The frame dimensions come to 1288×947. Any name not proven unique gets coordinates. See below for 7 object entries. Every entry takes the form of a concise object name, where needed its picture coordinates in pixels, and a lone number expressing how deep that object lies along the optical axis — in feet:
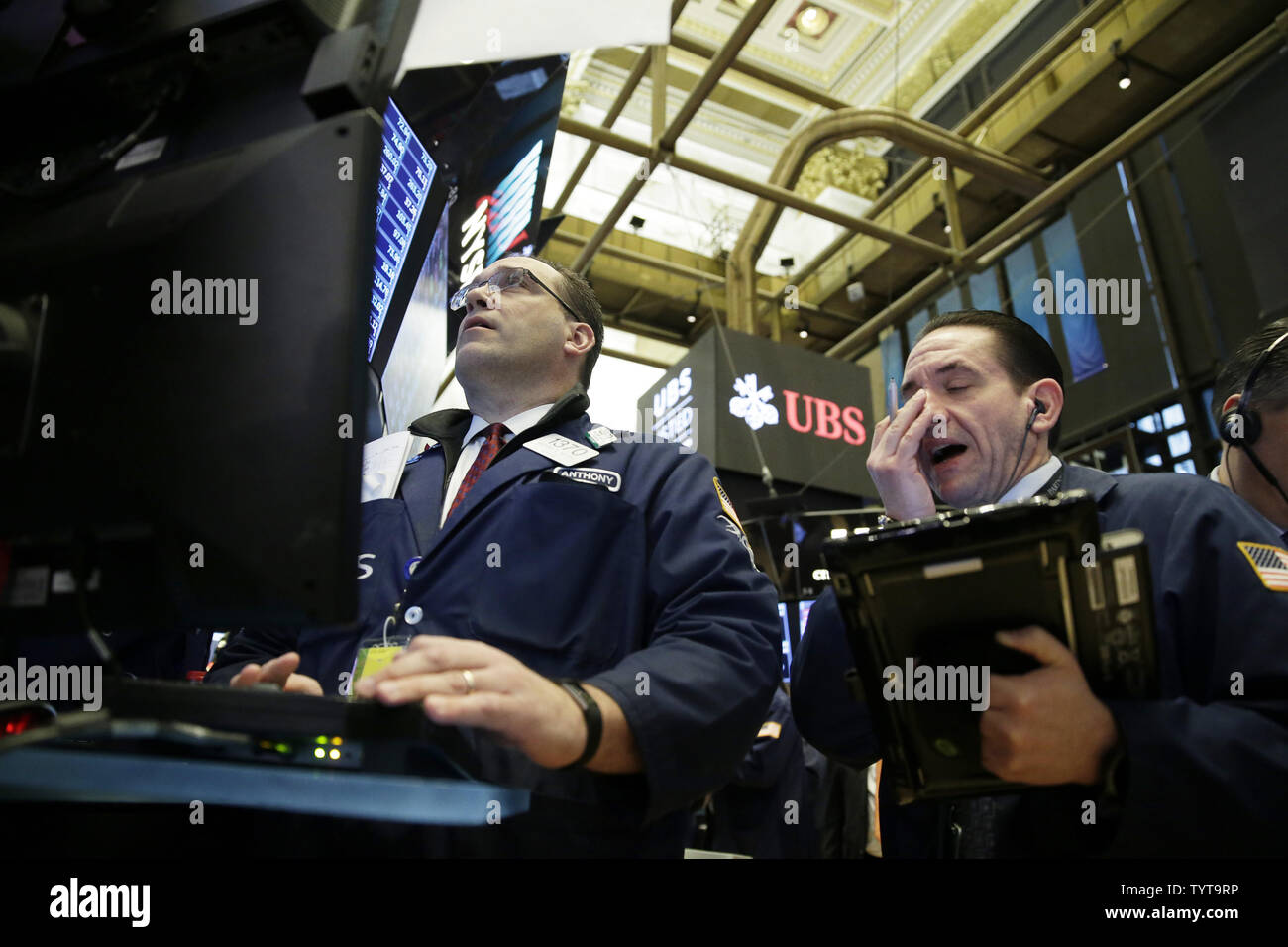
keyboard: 2.32
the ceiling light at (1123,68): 23.21
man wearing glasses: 3.06
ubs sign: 20.39
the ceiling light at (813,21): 28.22
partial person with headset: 5.80
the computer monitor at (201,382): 2.61
